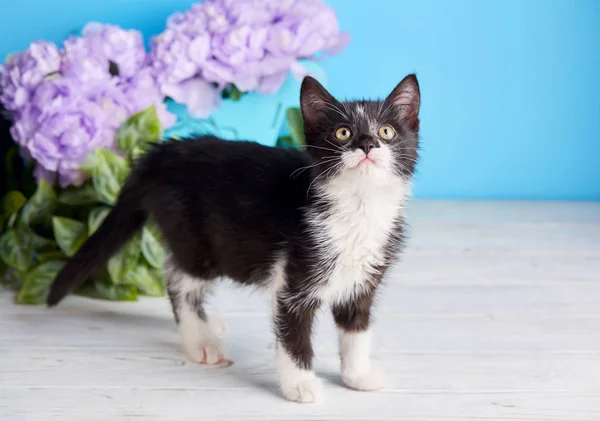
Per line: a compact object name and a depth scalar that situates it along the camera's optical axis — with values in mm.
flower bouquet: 1184
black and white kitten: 970
